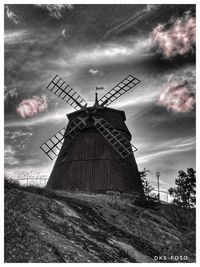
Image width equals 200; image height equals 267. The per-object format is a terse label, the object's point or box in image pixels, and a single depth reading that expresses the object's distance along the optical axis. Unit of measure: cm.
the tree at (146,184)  3403
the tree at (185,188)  3228
